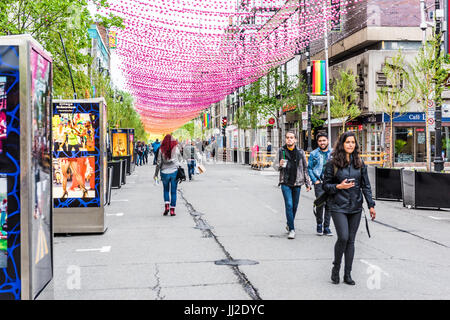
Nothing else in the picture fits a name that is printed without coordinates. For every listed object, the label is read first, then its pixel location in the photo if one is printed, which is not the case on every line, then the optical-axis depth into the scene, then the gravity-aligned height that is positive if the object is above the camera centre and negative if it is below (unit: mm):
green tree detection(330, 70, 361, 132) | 37562 +3056
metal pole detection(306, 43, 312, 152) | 32822 +3352
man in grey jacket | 9586 -486
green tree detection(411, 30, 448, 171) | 18188 +2166
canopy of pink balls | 20797 +4091
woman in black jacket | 6348 -535
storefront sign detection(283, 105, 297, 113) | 45700 +3089
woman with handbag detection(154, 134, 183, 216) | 12773 -395
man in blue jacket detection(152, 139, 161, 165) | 32988 +213
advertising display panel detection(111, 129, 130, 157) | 31734 +301
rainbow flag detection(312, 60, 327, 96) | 35219 +4183
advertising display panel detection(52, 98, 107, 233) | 10172 -286
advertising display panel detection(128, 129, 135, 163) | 33781 +484
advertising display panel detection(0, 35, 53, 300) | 3893 -101
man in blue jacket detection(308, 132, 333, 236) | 9867 -388
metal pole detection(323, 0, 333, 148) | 33500 +3725
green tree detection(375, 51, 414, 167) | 30122 +3054
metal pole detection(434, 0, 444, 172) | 17516 +353
